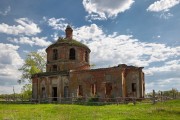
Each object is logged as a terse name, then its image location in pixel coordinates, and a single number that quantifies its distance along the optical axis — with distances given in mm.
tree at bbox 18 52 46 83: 38220
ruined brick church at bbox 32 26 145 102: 23939
